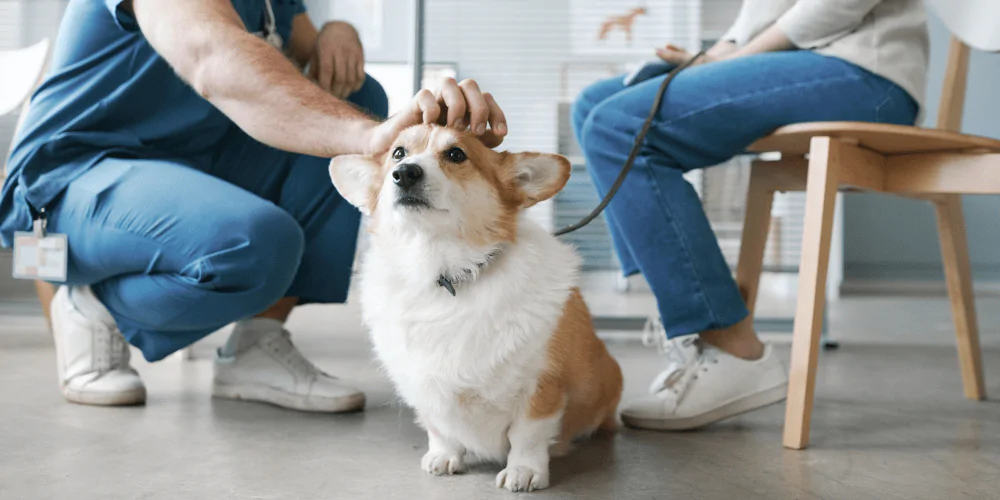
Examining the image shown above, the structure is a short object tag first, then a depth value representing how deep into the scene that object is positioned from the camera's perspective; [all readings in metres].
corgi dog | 1.13
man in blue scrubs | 1.49
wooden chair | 1.37
